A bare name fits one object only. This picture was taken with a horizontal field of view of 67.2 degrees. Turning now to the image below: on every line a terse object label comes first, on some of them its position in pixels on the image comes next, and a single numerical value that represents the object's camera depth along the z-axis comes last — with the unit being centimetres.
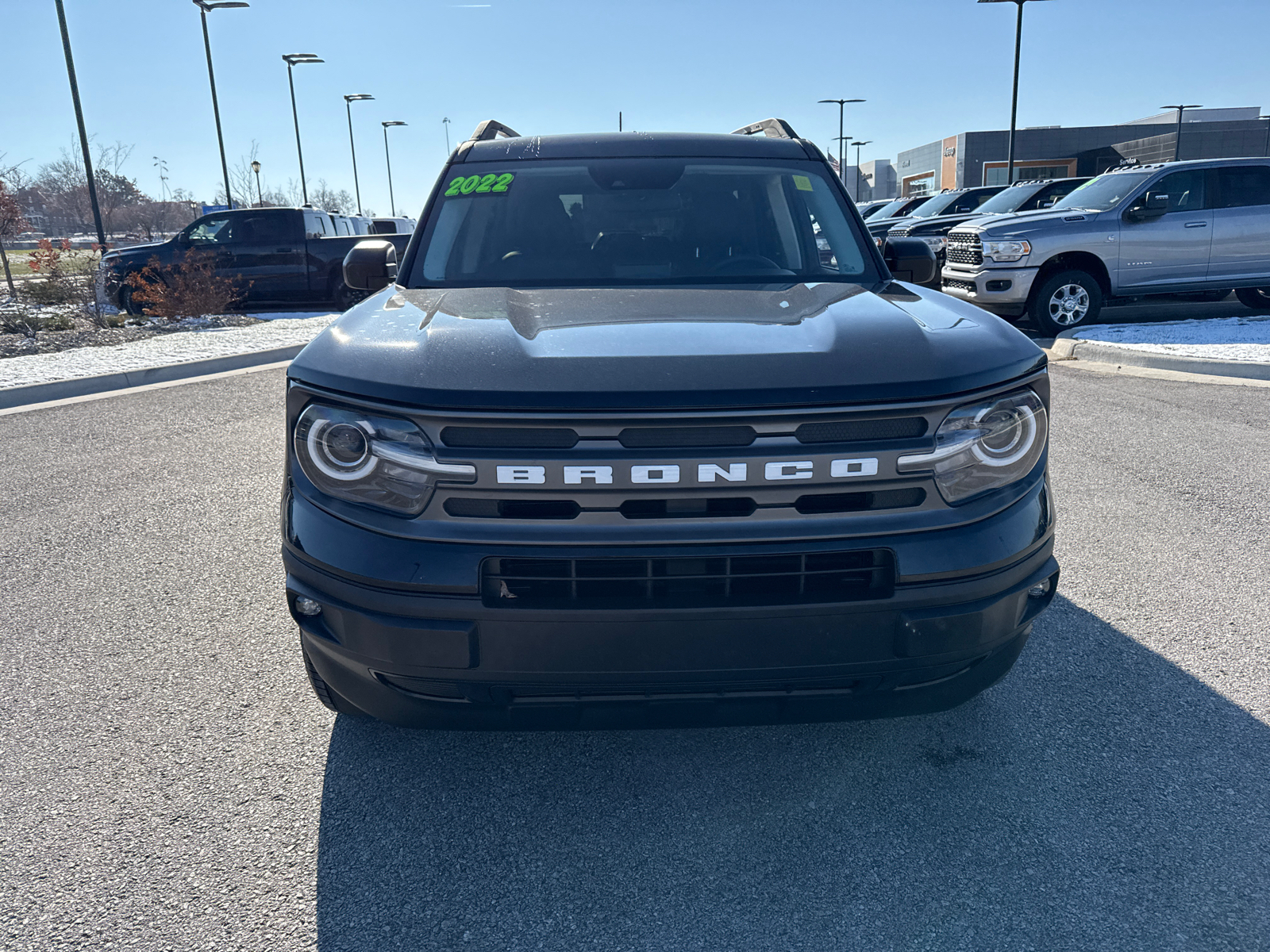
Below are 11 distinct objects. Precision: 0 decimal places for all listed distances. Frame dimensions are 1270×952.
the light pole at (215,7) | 2820
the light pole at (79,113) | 1933
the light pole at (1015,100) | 2761
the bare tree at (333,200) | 7235
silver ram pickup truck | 1112
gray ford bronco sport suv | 197
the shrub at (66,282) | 1440
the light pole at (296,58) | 3734
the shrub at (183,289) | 1466
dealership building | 6138
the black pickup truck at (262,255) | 1549
